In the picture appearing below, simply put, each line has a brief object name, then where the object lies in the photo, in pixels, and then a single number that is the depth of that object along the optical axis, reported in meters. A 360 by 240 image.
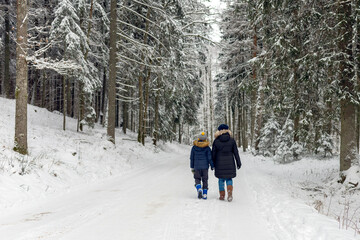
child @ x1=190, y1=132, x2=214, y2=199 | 7.03
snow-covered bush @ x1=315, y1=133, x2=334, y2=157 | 14.27
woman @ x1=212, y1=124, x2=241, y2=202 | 6.79
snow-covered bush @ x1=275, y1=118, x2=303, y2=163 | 15.52
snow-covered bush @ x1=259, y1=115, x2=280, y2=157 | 18.42
